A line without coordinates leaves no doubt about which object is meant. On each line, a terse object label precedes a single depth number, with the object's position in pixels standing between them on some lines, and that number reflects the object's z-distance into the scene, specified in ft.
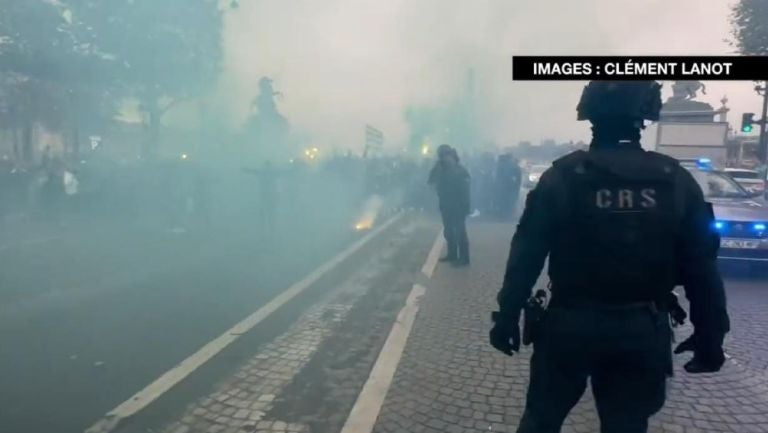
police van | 25.04
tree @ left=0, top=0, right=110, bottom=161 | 62.49
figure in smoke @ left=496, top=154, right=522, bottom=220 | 46.93
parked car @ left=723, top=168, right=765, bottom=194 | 56.59
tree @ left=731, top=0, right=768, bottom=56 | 64.95
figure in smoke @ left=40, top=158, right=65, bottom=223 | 41.35
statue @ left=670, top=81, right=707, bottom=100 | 57.95
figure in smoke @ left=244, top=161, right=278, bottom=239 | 35.45
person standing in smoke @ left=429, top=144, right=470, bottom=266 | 26.84
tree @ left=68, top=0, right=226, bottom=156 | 63.98
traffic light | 62.95
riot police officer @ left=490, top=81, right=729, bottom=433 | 6.61
